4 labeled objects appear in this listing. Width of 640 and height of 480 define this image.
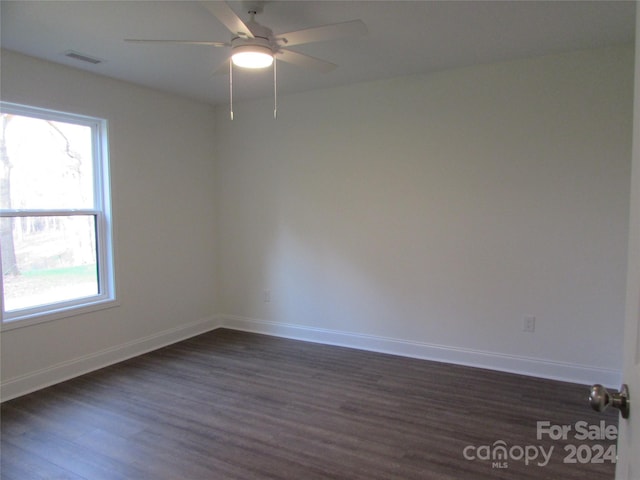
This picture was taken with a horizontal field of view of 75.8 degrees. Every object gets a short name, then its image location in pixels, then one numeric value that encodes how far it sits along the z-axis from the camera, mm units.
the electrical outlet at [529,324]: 3438
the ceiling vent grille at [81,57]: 3100
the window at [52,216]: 3160
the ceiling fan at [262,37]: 2053
